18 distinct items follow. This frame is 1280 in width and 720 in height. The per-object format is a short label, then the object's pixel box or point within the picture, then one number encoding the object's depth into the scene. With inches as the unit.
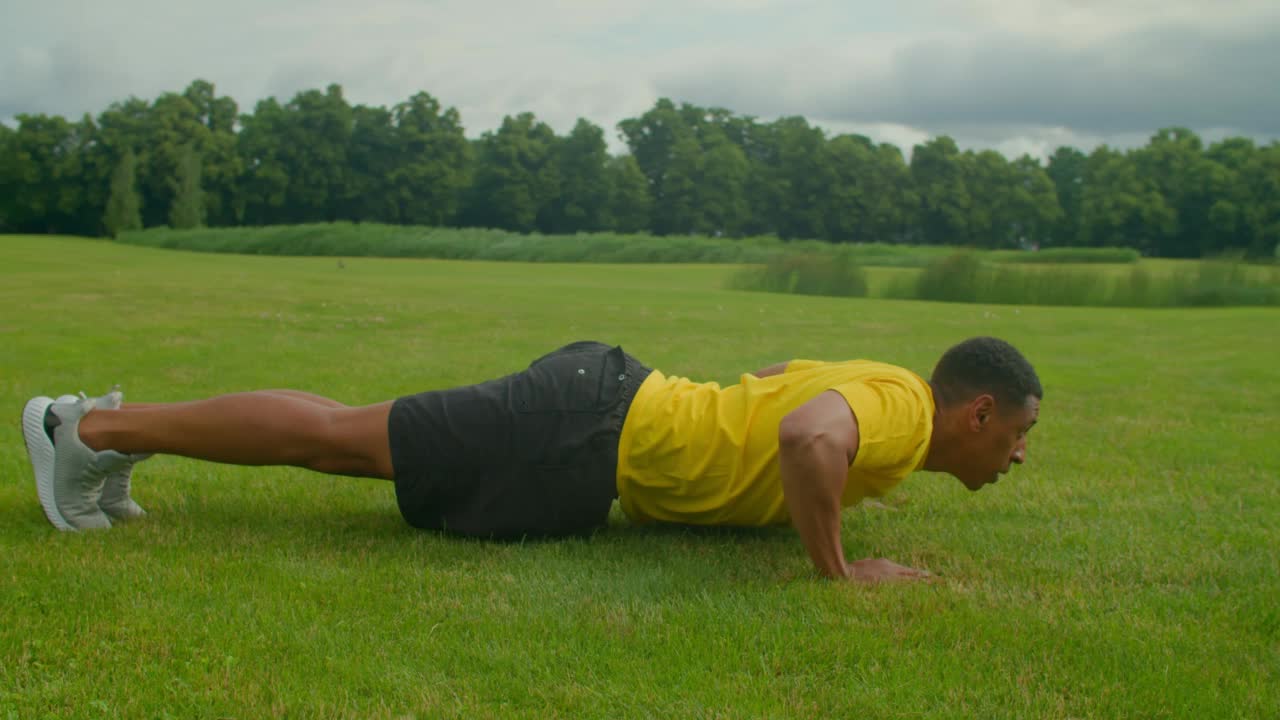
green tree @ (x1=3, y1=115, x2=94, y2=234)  2568.9
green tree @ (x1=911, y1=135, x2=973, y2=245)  3245.6
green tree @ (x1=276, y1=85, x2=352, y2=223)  2810.0
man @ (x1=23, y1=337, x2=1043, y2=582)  149.3
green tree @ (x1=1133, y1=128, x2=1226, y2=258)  2583.7
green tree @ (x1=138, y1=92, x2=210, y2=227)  2583.7
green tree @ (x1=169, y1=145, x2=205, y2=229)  2155.5
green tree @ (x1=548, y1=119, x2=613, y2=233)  3122.5
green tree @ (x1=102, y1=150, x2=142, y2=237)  2214.6
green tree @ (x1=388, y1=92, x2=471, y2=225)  2886.3
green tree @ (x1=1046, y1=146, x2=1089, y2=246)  3110.2
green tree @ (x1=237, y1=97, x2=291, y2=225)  2733.8
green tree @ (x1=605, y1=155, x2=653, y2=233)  3147.1
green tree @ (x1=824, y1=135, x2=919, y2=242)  3284.9
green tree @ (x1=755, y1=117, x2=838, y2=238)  3309.5
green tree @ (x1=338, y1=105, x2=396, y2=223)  2898.6
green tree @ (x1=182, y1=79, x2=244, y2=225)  2630.4
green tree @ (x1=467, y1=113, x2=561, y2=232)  3061.0
